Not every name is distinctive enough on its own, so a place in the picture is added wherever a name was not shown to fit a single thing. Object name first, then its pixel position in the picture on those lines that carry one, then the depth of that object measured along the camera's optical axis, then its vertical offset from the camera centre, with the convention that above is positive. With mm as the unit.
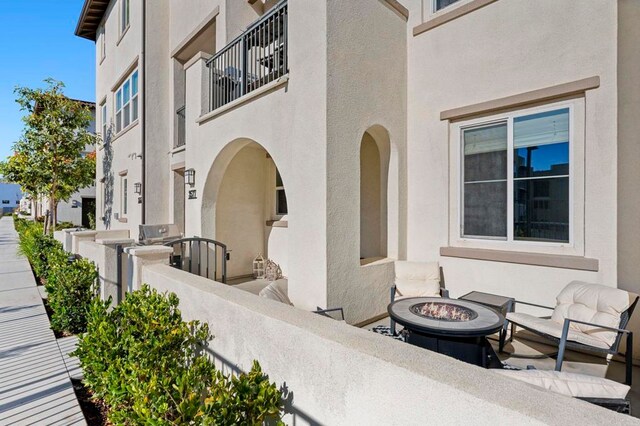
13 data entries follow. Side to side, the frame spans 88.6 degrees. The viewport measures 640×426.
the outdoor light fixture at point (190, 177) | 9077 +927
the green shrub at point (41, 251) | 8461 -1340
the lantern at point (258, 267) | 9578 -1669
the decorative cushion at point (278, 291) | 5492 -1420
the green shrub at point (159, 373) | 2463 -1526
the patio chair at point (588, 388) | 2381 -1291
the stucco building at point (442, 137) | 5016 +1378
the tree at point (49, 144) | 14016 +2880
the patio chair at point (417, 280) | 6215 -1340
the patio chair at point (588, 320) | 4137 -1507
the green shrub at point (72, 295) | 6246 -1694
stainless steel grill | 10106 -732
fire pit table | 3855 -1403
